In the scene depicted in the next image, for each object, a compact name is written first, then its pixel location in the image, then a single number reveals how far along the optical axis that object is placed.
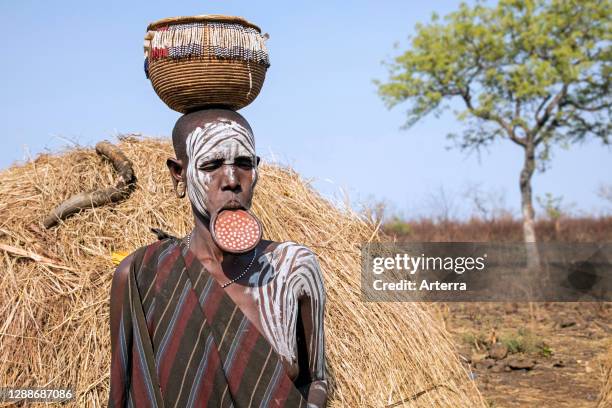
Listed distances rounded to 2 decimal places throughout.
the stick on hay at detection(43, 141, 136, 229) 4.68
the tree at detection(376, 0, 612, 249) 18.20
